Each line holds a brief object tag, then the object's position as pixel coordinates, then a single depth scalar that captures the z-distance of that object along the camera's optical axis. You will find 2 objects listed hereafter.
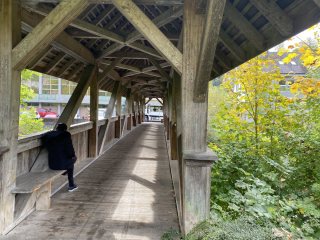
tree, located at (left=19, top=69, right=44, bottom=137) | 15.49
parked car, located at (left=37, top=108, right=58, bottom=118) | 31.80
